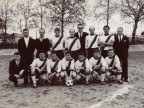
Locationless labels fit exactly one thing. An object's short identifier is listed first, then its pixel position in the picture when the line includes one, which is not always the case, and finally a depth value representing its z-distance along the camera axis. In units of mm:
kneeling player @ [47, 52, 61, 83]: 4661
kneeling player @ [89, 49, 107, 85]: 4753
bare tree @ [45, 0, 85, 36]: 16841
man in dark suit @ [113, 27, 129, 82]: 4841
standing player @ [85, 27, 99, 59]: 4854
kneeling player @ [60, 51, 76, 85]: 4680
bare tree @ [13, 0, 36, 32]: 19326
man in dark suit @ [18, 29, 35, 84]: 4792
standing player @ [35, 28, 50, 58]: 4777
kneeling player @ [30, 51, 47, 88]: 4644
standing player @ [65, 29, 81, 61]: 4815
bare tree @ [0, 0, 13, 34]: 19115
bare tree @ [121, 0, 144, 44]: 19102
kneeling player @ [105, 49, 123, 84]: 4789
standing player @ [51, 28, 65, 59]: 4810
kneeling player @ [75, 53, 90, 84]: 4716
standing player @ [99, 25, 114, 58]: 4812
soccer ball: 4638
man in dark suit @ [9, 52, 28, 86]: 4585
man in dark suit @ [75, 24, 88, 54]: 4983
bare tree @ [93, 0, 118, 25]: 18813
